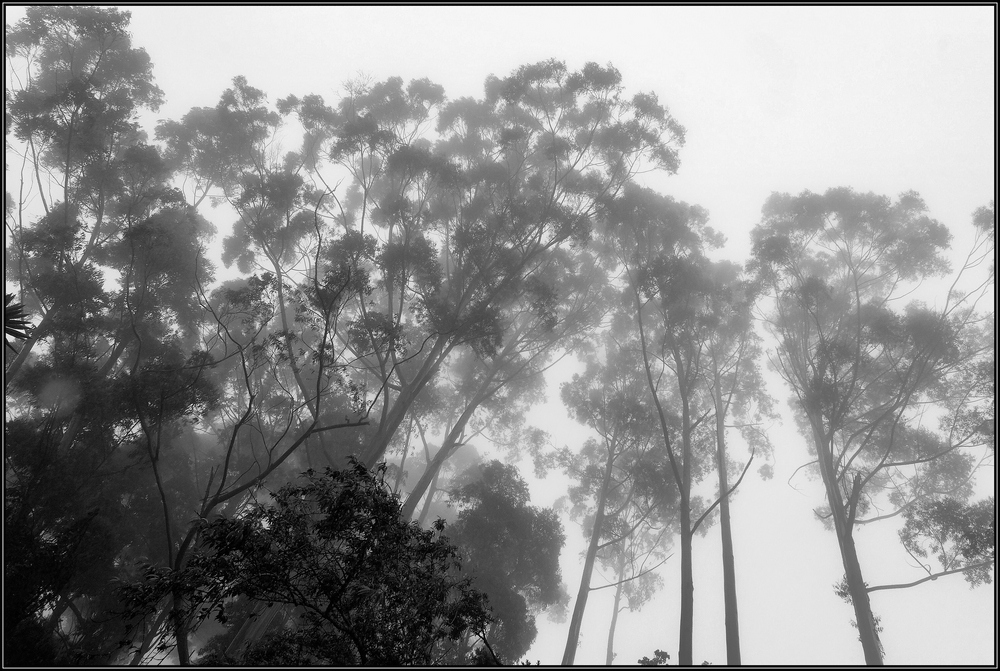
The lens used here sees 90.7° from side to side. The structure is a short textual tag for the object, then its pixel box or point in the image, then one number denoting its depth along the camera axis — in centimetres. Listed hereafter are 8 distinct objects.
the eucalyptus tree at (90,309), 1156
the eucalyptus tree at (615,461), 1691
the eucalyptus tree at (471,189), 1397
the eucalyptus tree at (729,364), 1368
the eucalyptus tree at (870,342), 1406
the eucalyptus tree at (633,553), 1927
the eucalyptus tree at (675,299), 1270
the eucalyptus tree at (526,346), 1930
